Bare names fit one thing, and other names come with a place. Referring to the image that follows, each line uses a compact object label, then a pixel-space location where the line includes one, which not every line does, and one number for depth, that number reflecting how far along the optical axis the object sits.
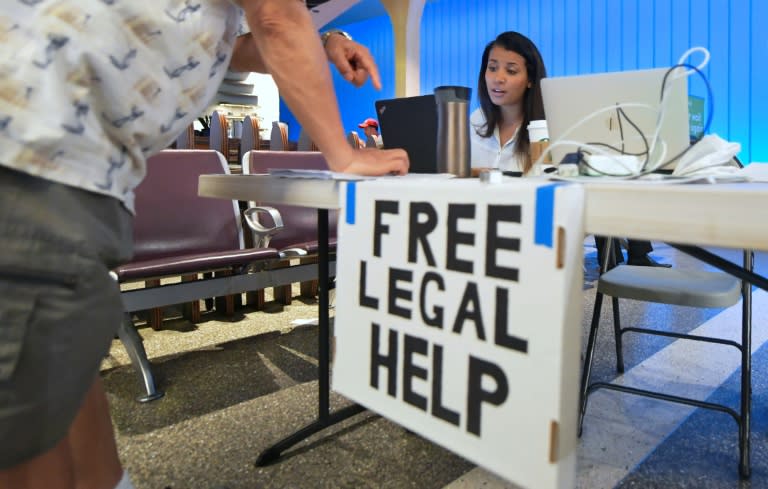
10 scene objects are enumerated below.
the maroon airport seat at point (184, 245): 1.91
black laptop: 1.49
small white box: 0.92
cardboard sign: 0.64
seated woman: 2.29
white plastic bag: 0.93
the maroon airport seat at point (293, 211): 2.58
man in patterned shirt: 0.60
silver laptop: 1.26
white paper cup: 1.68
